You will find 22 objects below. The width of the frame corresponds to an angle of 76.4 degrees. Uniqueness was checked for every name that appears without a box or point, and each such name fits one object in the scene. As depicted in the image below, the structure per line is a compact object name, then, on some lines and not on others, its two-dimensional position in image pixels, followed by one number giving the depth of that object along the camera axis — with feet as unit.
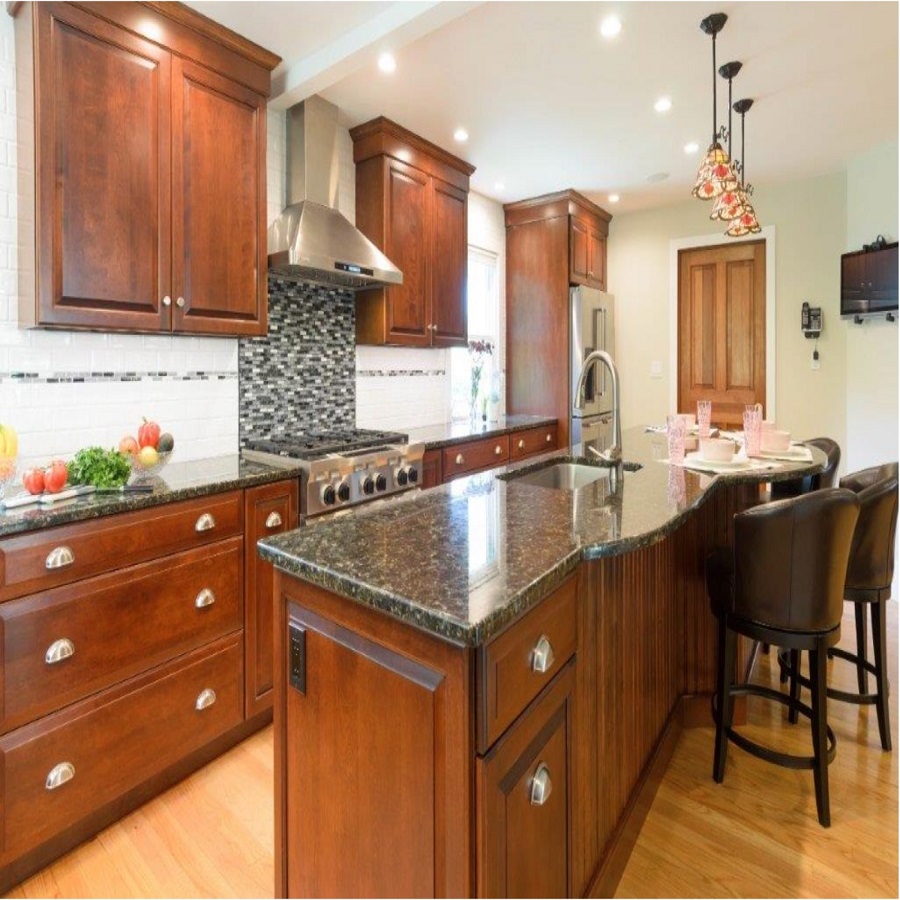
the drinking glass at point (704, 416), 8.29
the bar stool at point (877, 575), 6.53
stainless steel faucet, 6.43
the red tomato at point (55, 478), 5.58
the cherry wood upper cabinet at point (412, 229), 10.85
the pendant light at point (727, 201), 7.80
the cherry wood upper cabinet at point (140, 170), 6.20
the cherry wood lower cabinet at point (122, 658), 5.10
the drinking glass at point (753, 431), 7.55
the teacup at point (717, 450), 6.81
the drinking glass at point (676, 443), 7.16
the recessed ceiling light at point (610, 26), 7.64
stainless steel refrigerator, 14.74
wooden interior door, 15.33
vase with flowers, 14.35
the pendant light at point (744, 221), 8.02
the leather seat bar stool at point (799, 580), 5.34
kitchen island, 2.98
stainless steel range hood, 8.84
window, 14.69
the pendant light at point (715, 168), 7.71
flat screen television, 12.26
